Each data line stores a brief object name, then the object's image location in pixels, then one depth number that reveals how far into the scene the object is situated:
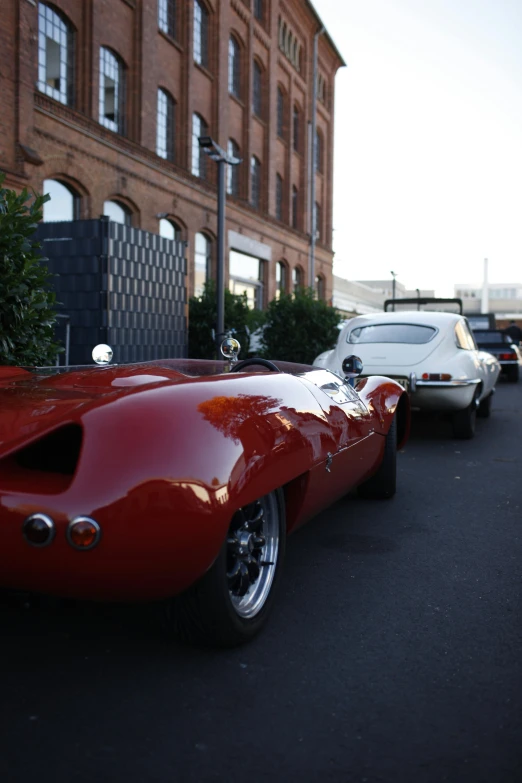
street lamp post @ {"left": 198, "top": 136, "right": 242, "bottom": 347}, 15.72
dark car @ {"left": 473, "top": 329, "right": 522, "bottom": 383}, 20.44
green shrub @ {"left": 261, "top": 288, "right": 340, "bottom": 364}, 18.16
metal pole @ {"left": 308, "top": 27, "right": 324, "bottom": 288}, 35.47
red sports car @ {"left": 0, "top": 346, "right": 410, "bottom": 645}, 2.36
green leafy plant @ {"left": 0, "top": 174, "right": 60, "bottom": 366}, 6.11
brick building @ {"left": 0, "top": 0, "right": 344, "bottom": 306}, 17.08
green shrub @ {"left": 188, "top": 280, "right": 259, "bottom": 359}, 18.75
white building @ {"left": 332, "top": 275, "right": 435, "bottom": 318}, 53.78
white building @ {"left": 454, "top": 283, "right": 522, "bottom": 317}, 111.38
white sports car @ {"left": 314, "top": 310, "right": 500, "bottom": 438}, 8.64
